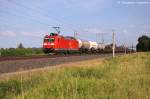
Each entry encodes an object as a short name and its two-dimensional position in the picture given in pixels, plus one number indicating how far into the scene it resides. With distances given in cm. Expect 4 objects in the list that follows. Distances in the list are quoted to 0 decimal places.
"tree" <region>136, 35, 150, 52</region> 10706
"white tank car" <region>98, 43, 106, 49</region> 8731
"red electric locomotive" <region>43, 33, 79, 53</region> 4788
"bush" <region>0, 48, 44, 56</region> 5763
